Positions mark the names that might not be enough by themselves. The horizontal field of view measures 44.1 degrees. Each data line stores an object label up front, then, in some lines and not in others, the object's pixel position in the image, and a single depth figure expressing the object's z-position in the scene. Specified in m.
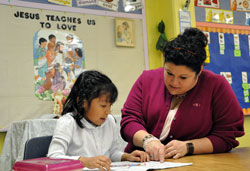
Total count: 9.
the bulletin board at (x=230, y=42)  3.71
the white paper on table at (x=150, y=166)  0.91
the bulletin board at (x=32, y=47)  2.80
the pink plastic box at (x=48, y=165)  0.67
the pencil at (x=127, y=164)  1.02
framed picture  3.35
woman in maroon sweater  1.26
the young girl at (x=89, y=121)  1.29
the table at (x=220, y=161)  0.84
